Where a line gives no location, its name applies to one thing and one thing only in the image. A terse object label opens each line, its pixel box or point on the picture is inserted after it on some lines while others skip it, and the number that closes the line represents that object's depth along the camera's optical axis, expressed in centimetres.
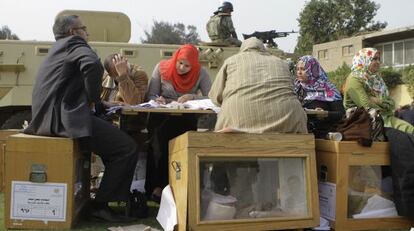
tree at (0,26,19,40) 3844
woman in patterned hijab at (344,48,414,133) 478
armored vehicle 810
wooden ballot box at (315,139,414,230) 377
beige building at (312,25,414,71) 2972
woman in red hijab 477
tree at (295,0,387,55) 4459
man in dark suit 373
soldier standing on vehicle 917
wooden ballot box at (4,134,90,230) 369
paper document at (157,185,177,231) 358
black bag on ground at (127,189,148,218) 418
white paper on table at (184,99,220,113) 408
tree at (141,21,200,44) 4544
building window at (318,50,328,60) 3659
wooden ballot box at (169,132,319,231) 342
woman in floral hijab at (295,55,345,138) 497
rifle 1156
